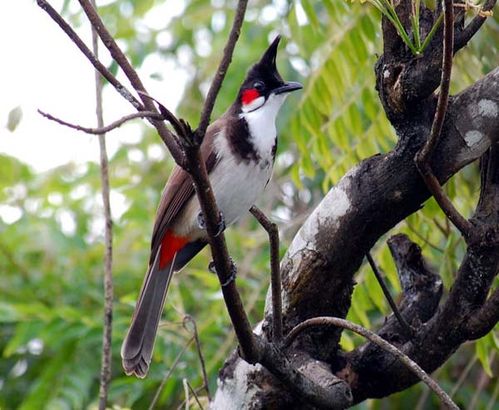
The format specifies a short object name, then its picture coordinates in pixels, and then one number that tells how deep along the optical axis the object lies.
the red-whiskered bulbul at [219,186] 6.35
